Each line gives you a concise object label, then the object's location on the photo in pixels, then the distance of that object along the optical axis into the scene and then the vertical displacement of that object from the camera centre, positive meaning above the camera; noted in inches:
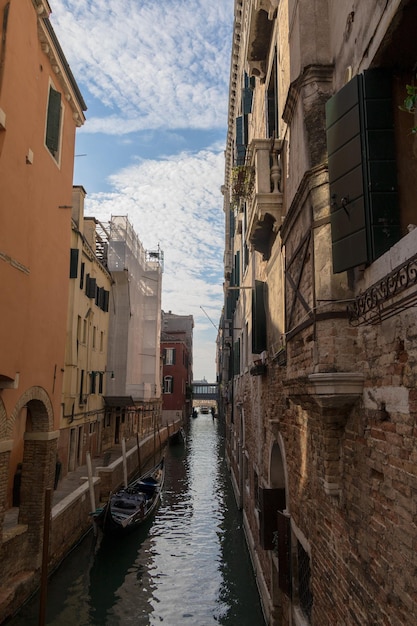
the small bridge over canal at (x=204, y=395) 2955.7 +7.1
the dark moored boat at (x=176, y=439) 1300.4 -116.3
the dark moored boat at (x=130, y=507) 459.8 -117.8
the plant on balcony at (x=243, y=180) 291.0 +138.4
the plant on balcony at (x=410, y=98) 94.5 +58.7
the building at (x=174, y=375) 1831.8 +82.7
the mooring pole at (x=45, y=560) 271.3 -97.2
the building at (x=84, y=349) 615.8 +68.9
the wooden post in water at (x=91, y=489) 474.3 -91.8
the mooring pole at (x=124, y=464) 637.9 -91.0
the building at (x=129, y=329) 850.8 +133.4
